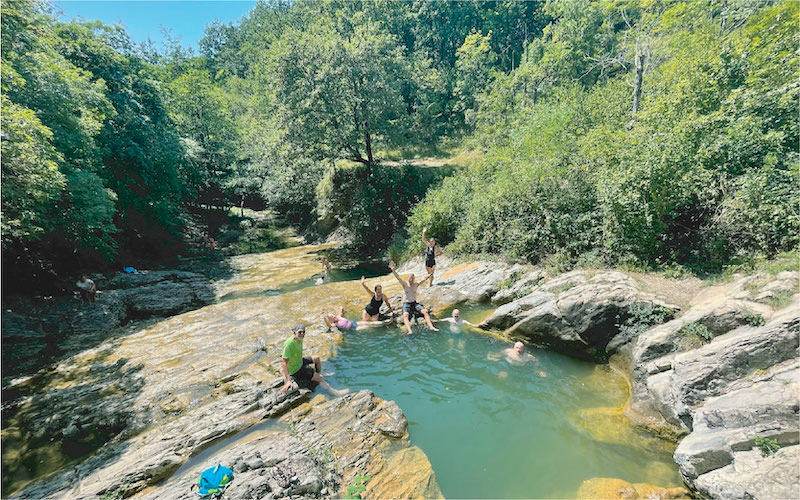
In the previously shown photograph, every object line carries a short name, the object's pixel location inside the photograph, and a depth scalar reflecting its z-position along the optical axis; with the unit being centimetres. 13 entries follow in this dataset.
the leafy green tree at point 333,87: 2061
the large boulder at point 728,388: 469
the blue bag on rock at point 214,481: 468
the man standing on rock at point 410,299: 1137
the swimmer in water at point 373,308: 1173
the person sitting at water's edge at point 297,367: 757
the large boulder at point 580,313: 873
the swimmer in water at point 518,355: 904
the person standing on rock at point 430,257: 1429
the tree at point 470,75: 3595
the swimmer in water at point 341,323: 1106
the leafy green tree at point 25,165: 779
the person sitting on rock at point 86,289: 1283
